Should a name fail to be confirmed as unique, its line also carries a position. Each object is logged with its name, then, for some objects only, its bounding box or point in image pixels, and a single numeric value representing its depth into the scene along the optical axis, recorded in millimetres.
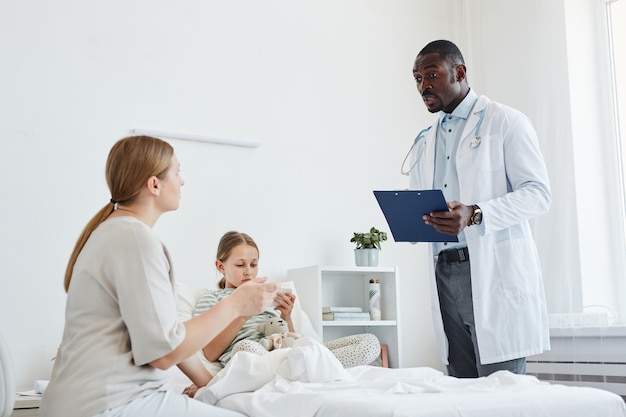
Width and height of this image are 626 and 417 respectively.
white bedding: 1667
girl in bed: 2807
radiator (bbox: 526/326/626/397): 3131
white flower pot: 3689
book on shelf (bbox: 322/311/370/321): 3498
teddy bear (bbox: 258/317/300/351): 2690
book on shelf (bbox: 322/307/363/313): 3521
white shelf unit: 3441
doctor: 2213
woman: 1491
